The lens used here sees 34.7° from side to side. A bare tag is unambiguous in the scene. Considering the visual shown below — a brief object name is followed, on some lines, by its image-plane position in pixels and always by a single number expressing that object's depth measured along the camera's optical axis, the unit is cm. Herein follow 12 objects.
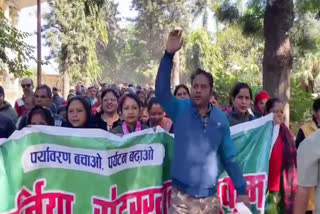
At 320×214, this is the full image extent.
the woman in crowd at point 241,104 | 486
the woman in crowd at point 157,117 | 518
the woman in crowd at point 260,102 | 552
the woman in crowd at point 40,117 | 447
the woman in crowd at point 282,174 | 469
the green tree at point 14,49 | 757
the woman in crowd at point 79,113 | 453
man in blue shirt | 354
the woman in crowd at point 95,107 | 766
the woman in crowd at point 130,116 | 448
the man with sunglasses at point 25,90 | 672
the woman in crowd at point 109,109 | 560
